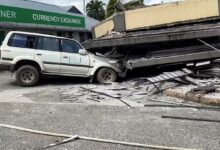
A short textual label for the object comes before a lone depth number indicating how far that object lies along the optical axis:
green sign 10.77
